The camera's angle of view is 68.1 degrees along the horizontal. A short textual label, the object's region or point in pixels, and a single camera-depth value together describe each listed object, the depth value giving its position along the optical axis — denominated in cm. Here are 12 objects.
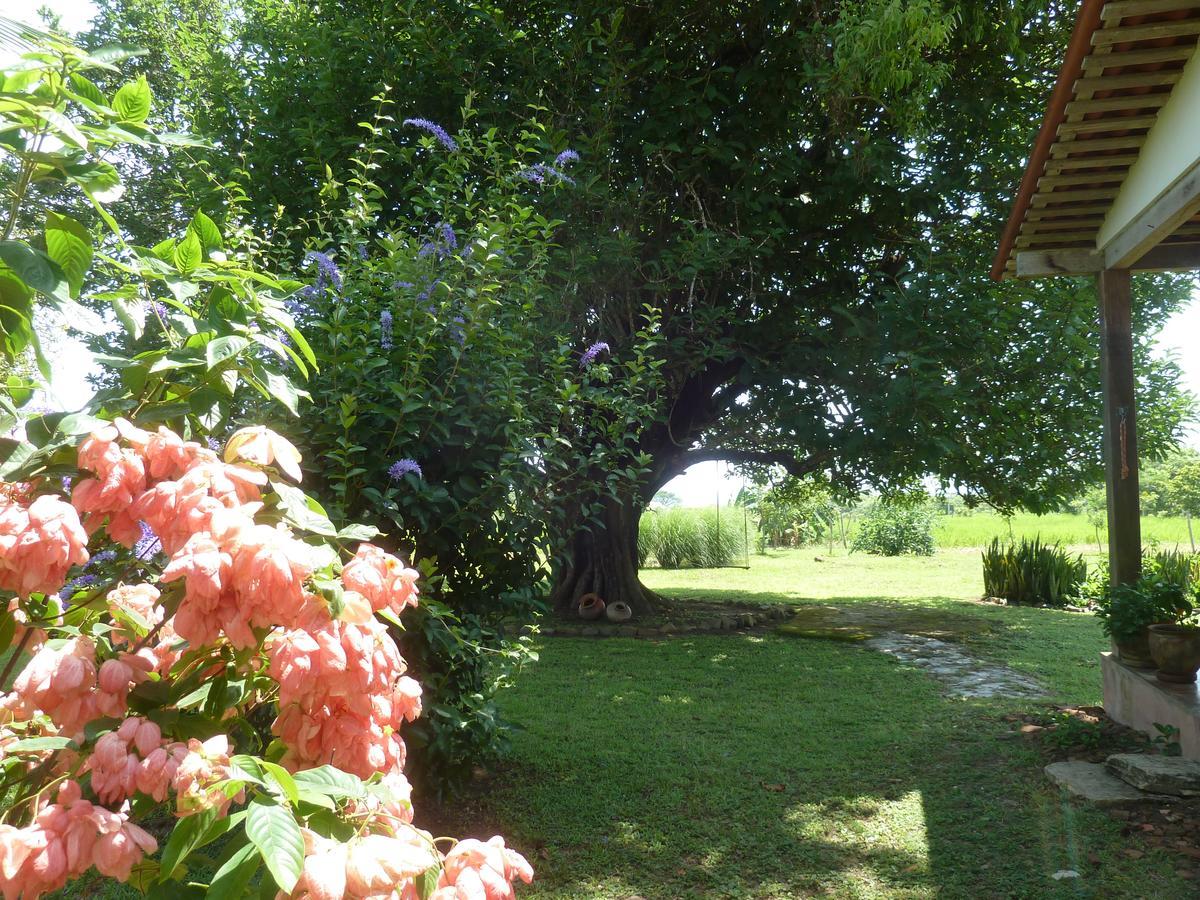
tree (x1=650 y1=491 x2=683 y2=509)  3842
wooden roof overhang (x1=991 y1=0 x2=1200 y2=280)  411
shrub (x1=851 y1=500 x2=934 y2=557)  2347
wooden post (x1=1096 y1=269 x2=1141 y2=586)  566
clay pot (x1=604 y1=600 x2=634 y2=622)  1090
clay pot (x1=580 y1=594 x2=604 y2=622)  1105
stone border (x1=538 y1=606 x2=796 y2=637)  1026
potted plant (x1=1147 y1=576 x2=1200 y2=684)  498
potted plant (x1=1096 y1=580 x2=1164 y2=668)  540
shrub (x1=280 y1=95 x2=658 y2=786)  354
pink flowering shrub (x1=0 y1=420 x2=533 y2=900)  121
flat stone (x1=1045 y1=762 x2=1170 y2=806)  421
